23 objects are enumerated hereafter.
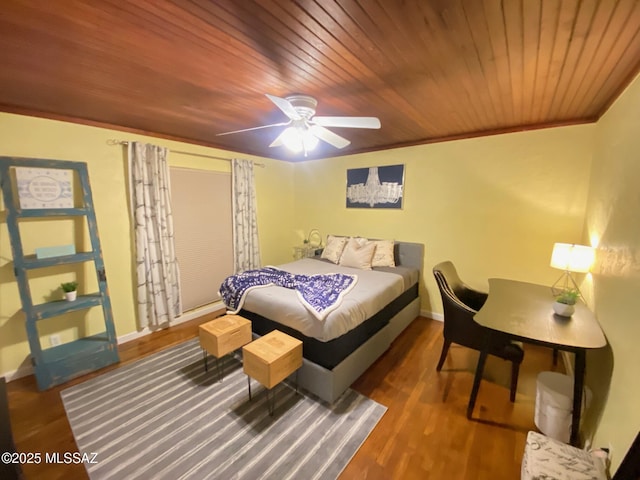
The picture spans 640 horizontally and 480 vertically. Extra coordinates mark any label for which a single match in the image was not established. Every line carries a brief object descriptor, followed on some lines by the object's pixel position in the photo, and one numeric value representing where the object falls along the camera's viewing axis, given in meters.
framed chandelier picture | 3.60
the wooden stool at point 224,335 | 2.15
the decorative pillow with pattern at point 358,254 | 3.41
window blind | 3.30
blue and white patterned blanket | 2.21
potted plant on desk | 1.73
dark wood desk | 1.45
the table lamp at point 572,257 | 1.99
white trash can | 1.59
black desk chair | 1.94
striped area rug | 1.51
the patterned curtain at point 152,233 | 2.85
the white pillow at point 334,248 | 3.73
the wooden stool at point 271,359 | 1.79
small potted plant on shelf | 2.37
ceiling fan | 1.84
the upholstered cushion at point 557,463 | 1.17
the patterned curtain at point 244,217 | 3.80
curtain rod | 2.69
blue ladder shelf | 2.09
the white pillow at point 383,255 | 3.45
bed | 1.97
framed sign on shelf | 2.18
